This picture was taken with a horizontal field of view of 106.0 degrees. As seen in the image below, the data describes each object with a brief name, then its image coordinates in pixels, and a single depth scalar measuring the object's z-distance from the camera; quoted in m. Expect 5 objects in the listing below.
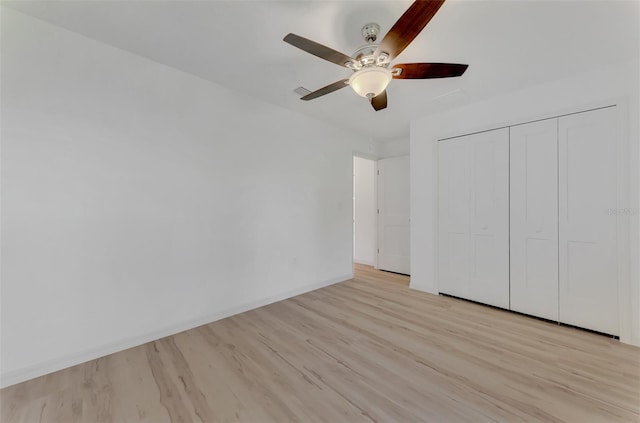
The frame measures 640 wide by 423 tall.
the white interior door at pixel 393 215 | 4.38
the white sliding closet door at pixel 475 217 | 2.88
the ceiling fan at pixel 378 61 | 1.41
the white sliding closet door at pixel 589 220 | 2.25
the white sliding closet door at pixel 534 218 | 2.55
